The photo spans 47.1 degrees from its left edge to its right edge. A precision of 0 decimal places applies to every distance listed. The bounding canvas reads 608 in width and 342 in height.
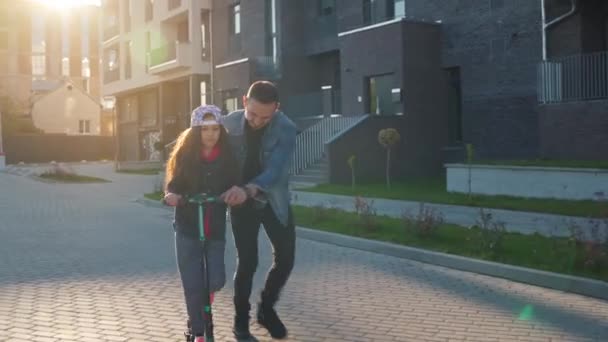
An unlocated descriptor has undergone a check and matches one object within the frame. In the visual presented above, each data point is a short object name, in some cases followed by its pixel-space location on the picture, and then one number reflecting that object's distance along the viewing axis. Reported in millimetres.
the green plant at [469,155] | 14633
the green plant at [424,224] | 9883
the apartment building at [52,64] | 63622
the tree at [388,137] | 17938
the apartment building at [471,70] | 15852
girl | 4680
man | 4930
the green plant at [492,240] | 8680
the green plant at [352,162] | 17141
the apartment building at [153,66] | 34688
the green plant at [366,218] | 10820
